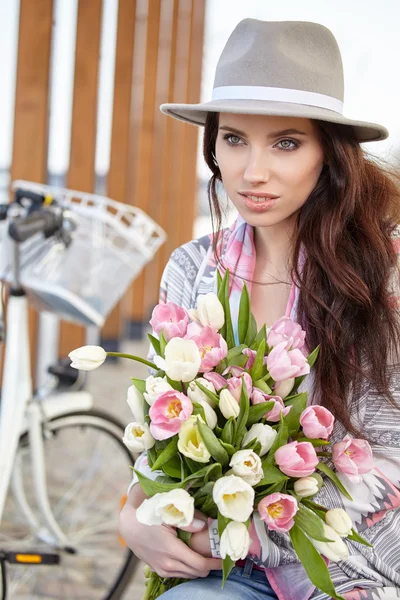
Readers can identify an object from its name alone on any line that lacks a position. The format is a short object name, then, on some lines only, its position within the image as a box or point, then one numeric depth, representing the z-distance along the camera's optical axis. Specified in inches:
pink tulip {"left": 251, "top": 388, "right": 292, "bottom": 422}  54.2
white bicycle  83.9
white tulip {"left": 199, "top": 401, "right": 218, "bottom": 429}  53.6
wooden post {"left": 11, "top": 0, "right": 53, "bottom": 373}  128.7
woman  58.7
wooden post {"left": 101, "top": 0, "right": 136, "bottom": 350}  230.1
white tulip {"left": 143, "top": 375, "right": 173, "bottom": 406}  53.8
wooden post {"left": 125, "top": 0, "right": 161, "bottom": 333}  276.8
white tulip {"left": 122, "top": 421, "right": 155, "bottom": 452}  55.8
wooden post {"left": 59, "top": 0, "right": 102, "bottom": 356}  180.1
